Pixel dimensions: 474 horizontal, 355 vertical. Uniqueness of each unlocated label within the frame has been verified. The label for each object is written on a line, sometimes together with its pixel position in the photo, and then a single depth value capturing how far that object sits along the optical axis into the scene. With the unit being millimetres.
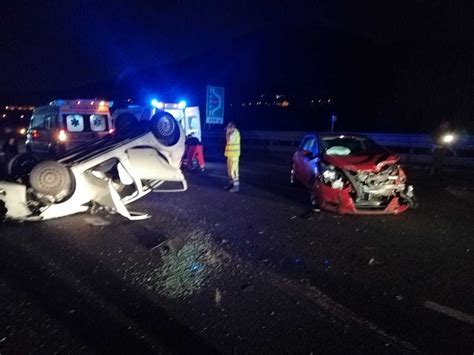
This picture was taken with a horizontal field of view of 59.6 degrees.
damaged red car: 7109
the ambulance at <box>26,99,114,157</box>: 11281
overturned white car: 6504
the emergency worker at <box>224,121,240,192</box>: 9648
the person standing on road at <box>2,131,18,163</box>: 12547
